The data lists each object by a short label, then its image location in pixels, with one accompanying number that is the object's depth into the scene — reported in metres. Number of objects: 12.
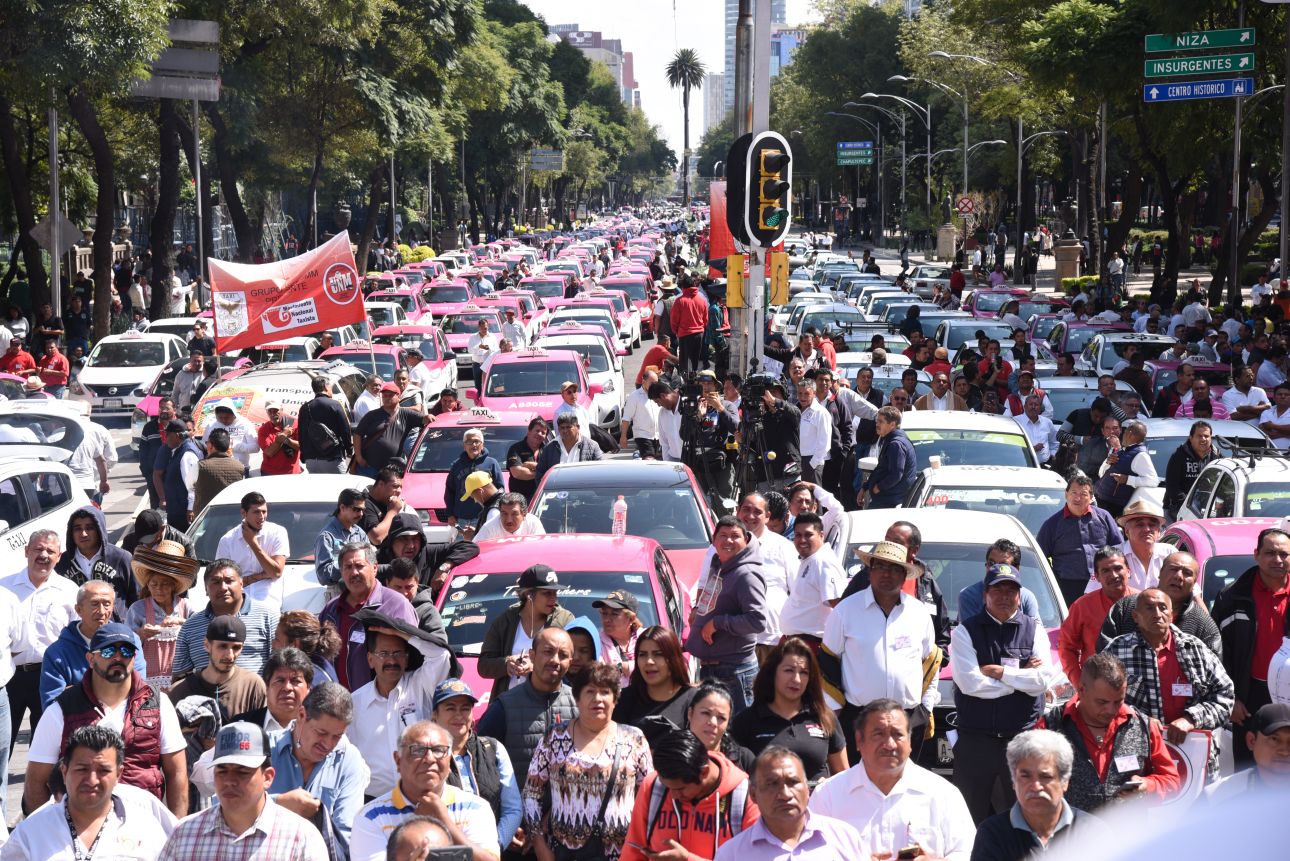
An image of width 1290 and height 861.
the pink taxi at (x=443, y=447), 15.31
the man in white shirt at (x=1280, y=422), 16.92
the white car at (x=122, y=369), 27.33
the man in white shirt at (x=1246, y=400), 17.94
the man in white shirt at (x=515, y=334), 29.73
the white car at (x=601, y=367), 23.42
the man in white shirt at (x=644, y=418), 17.34
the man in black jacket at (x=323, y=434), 17.23
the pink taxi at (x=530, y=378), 21.20
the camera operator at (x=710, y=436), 16.38
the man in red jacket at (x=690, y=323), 25.86
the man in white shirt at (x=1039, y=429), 16.38
